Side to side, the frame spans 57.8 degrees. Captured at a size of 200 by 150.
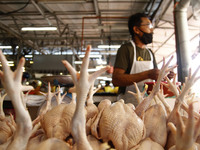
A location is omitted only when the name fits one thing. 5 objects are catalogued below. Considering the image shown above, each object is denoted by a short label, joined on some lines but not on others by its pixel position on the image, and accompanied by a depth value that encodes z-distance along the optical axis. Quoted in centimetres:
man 238
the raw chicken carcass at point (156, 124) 77
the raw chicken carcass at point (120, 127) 71
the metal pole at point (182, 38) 328
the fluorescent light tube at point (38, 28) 602
